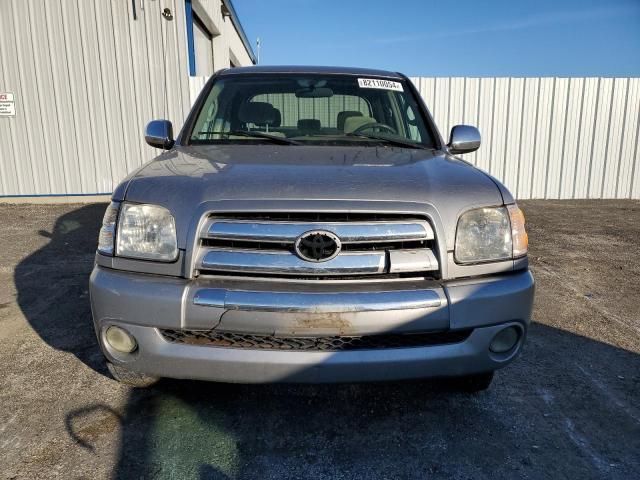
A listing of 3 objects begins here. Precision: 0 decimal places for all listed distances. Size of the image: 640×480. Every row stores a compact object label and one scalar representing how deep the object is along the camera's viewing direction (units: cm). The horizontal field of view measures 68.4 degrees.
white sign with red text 816
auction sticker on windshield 342
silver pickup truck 186
